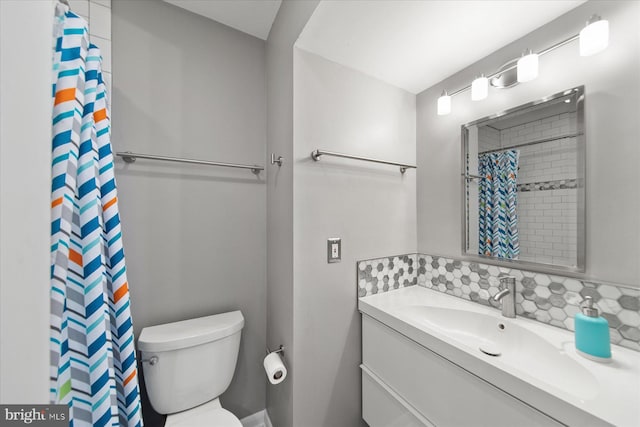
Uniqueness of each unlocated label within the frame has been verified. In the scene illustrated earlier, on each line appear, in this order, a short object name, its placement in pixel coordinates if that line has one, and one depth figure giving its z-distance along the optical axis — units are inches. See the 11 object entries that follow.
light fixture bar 36.2
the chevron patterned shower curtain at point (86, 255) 21.4
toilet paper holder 47.2
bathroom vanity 23.7
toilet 40.6
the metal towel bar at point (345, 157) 44.1
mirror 37.3
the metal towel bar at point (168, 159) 43.6
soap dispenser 29.0
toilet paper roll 41.9
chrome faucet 41.6
